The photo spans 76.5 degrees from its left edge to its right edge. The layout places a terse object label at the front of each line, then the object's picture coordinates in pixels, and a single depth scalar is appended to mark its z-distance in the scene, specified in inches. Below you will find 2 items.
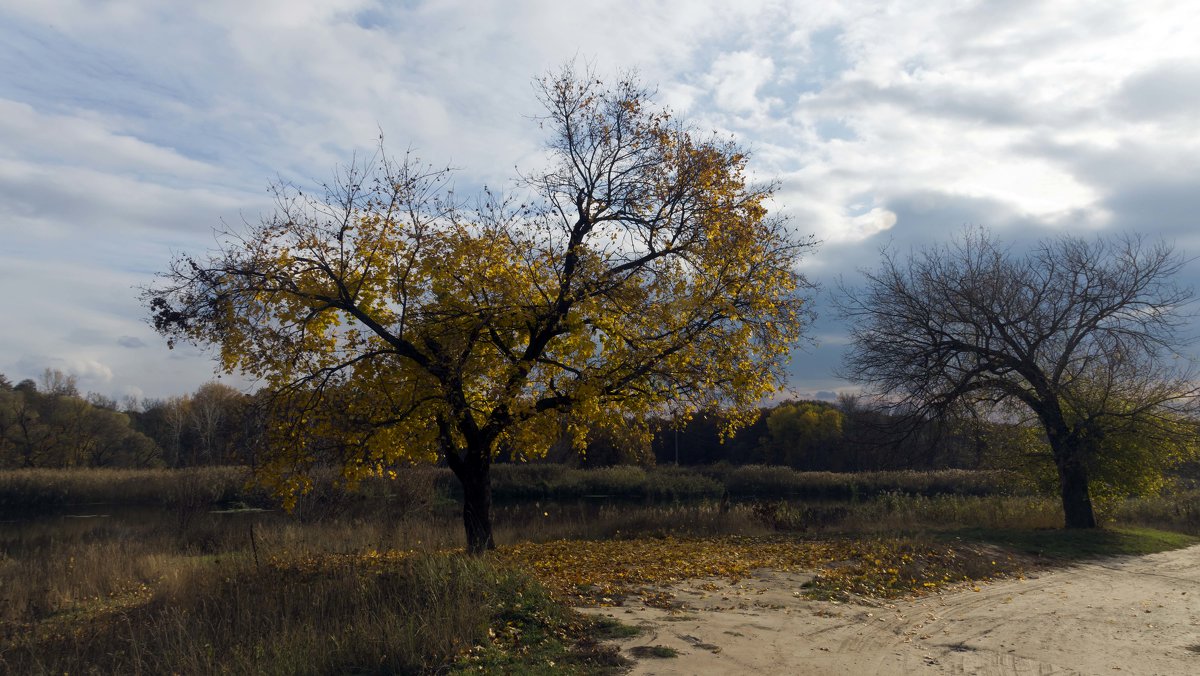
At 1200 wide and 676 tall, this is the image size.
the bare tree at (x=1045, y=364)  703.7
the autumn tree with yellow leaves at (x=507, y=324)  430.0
